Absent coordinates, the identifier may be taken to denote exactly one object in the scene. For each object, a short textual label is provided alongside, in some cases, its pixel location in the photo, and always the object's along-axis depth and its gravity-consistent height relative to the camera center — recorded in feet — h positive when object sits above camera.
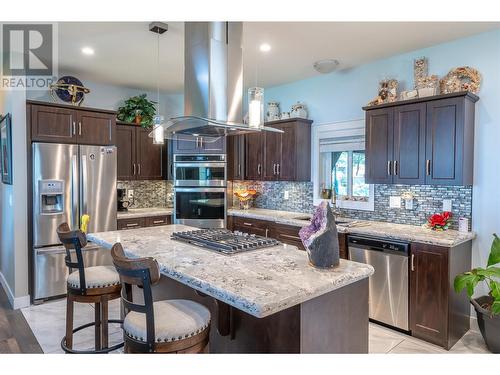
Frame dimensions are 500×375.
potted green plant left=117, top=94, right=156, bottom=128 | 17.13 +3.31
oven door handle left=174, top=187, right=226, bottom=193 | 16.84 -0.58
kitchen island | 5.31 -1.79
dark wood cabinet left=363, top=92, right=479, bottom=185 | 10.41 +1.20
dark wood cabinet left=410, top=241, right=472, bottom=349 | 9.82 -3.39
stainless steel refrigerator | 12.88 -0.85
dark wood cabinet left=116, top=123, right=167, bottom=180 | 16.85 +1.14
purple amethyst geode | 6.39 -1.15
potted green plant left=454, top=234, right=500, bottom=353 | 9.09 -3.02
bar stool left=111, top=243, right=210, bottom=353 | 5.35 -2.35
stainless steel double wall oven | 16.81 -0.67
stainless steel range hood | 8.51 +2.50
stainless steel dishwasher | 10.70 -3.06
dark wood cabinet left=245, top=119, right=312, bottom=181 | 15.44 +1.17
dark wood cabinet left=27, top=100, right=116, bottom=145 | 12.94 +2.11
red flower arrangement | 11.20 -1.38
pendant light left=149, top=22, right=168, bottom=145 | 9.31 +1.58
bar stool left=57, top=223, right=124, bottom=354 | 7.81 -2.48
